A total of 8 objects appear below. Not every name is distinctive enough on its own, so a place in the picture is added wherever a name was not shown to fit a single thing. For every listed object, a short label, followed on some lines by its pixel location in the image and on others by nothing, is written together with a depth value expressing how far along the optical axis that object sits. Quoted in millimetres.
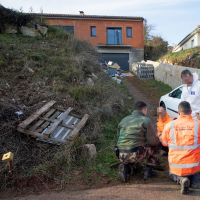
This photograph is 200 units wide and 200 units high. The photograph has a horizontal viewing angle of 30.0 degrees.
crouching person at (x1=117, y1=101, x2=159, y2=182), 6457
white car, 9877
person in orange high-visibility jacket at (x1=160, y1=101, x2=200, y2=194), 5918
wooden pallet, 7504
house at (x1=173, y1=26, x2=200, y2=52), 37156
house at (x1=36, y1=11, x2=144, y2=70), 39438
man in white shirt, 7105
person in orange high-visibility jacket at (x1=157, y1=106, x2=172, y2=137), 7496
